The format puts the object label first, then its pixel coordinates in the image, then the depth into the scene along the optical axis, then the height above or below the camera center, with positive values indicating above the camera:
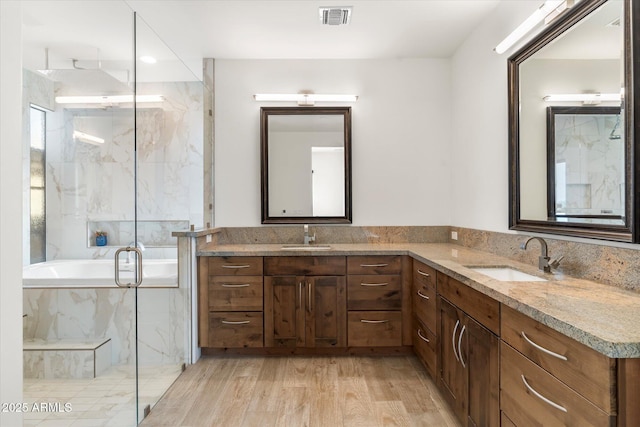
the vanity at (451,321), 1.04 -0.52
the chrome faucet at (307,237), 3.39 -0.20
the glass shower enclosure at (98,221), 1.49 -0.03
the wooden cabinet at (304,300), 2.99 -0.68
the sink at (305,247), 3.06 -0.27
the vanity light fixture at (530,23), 1.88 +1.07
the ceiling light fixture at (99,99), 1.71 +0.64
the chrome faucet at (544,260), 1.94 -0.24
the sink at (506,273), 1.97 -0.33
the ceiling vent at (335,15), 2.60 +1.46
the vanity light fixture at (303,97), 3.43 +1.11
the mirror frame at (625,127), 1.50 +0.40
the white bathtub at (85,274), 1.52 -0.29
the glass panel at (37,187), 1.43 +0.12
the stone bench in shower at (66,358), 1.43 -0.64
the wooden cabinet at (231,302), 2.98 -0.69
